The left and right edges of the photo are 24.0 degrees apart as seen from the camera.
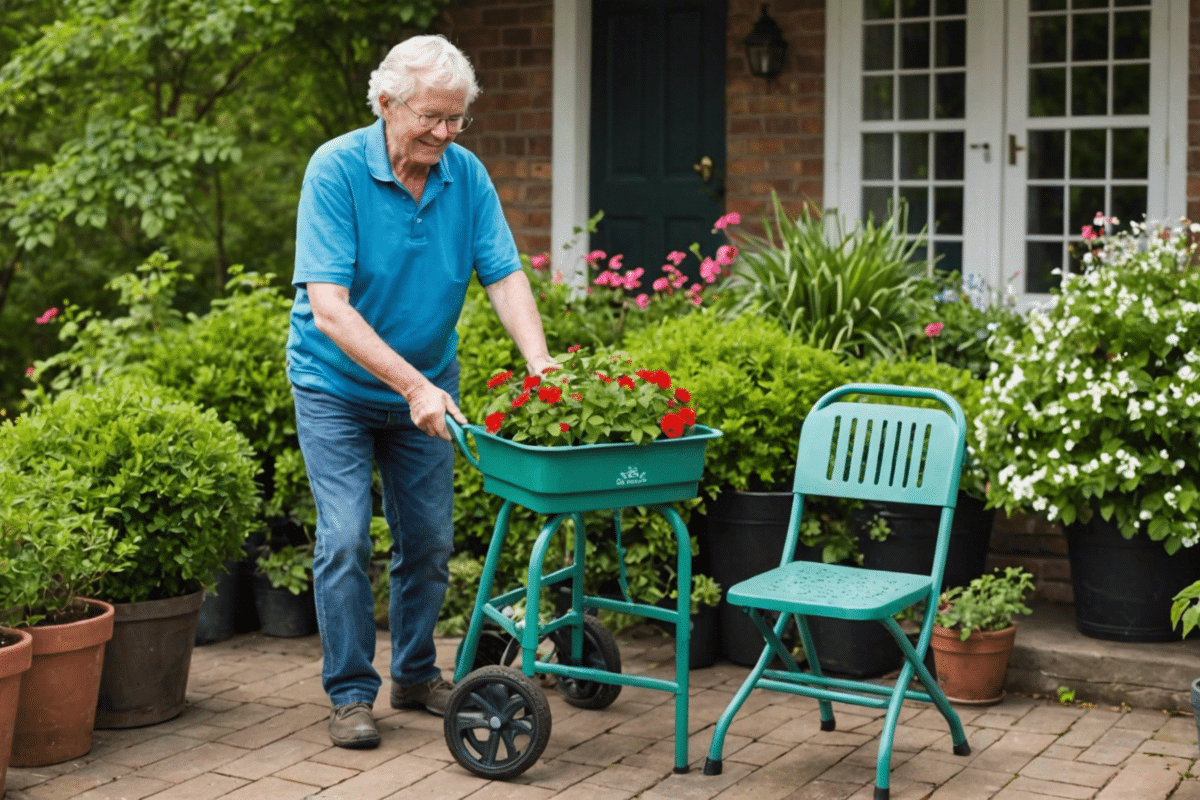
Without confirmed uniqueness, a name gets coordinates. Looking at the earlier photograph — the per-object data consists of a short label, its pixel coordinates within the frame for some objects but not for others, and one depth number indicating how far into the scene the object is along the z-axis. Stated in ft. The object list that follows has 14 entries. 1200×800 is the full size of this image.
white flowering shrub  27.91
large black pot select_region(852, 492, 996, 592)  30.25
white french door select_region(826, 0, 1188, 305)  40.19
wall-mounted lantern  43.91
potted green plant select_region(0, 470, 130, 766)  24.27
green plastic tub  23.02
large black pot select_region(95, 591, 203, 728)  27.04
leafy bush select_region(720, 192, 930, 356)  36.05
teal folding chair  23.24
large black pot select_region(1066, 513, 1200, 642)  29.06
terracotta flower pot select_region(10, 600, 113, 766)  24.87
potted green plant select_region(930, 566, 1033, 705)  28.03
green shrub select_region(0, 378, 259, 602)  27.06
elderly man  24.08
